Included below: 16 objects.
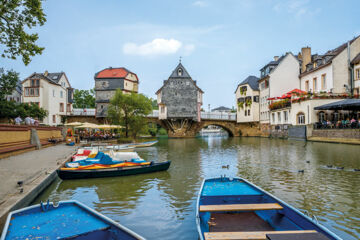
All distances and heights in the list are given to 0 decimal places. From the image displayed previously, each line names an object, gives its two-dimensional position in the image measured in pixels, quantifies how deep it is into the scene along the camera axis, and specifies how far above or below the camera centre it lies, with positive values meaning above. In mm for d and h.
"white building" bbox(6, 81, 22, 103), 53500 +6633
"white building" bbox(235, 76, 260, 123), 58188 +5757
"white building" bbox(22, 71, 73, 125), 48531 +6013
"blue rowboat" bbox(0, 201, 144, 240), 4381 -1710
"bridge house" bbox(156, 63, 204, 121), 54062 +6020
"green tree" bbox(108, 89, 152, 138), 38625 +2214
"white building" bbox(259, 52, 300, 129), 50938 +9143
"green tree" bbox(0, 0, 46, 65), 8523 +3252
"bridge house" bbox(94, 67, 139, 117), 54812 +8208
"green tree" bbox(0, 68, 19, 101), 42250 +7183
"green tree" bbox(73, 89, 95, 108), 75312 +7632
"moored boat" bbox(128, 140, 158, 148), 28450 -1951
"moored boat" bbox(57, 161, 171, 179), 12273 -2120
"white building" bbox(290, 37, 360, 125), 37125 +6274
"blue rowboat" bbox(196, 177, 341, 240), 4551 -1825
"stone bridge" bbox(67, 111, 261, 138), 55500 +522
